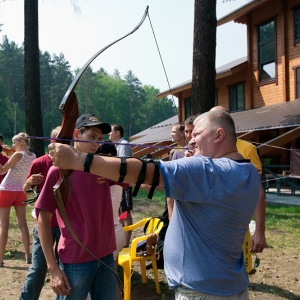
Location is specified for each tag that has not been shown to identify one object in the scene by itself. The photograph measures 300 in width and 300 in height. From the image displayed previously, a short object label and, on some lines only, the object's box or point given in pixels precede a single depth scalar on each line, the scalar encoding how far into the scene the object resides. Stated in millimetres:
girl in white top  5543
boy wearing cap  2557
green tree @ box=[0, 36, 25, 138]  76112
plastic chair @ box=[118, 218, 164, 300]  4340
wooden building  16172
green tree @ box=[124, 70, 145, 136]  78000
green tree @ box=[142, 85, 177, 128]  91869
